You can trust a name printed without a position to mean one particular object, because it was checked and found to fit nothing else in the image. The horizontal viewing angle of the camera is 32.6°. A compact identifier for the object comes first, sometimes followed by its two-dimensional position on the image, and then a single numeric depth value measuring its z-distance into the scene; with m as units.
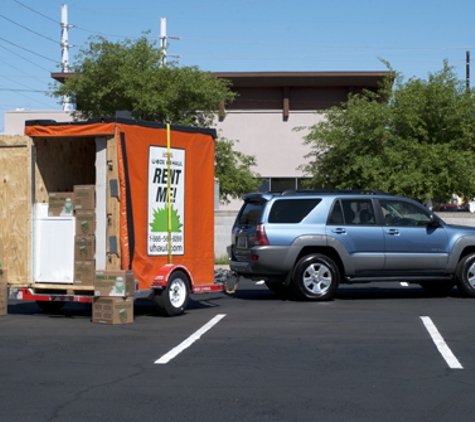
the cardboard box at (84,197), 12.08
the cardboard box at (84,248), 12.11
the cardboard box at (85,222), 12.06
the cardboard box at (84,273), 12.12
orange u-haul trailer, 11.83
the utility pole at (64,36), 57.19
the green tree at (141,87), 32.53
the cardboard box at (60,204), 12.39
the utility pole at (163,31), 53.78
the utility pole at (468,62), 56.63
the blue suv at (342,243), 14.65
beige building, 43.72
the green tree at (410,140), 27.62
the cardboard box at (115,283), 11.44
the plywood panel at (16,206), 12.49
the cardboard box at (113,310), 11.59
